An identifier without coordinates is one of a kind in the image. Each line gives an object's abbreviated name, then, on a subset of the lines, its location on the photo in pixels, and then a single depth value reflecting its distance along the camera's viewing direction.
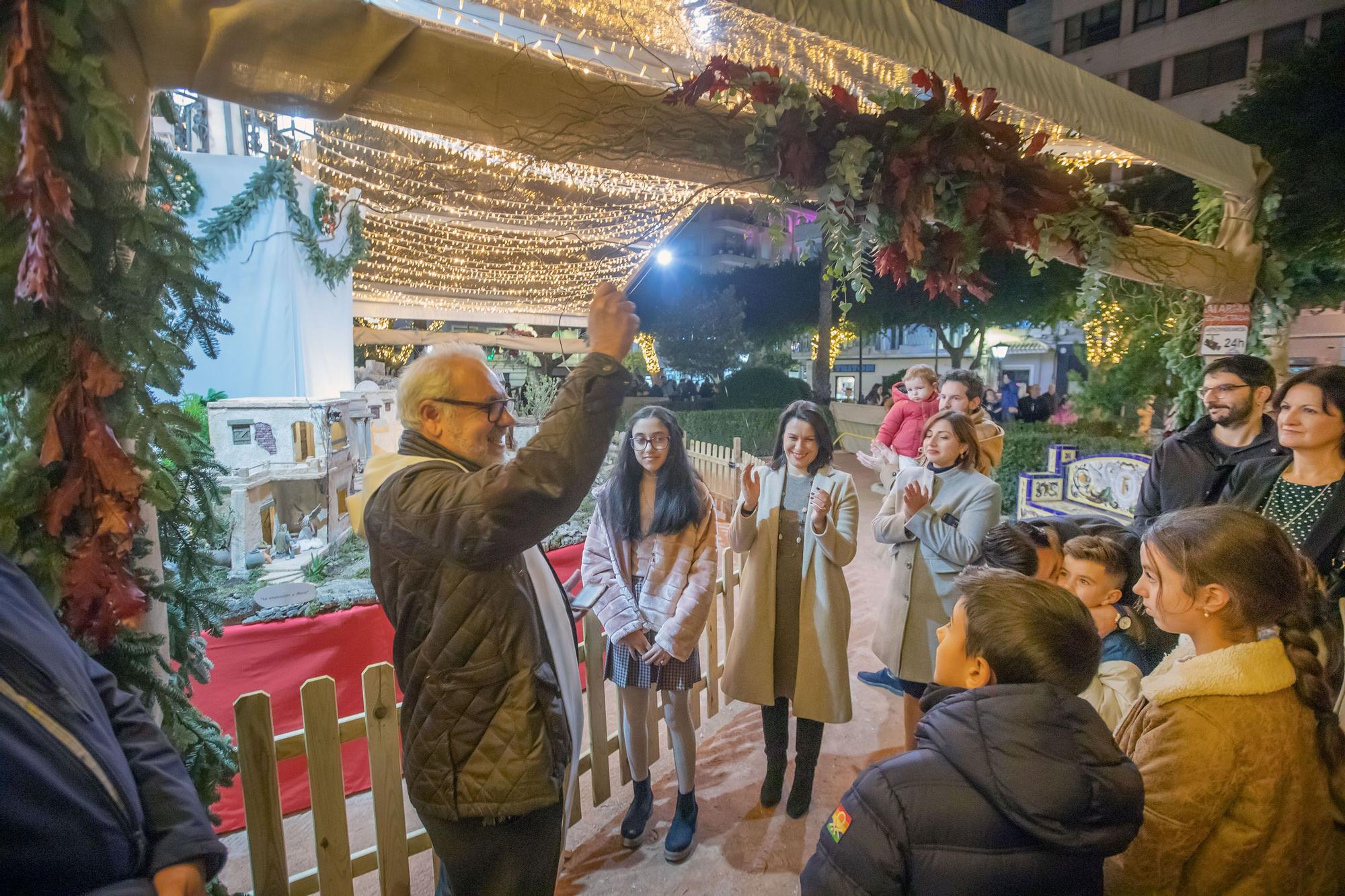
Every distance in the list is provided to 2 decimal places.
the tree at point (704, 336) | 19.92
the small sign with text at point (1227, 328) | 4.34
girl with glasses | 2.69
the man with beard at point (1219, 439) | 2.81
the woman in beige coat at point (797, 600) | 2.80
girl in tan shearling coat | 1.31
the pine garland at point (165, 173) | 1.70
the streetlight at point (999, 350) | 21.95
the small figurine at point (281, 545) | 3.86
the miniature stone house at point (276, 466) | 3.65
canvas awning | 1.48
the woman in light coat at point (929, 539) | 2.81
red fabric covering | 2.92
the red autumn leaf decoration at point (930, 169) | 2.10
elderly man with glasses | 1.41
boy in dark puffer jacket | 1.11
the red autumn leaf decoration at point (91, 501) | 1.42
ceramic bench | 5.87
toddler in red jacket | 4.97
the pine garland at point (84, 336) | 1.28
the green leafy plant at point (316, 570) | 3.59
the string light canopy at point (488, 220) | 2.88
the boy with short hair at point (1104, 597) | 1.93
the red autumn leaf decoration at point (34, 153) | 1.24
